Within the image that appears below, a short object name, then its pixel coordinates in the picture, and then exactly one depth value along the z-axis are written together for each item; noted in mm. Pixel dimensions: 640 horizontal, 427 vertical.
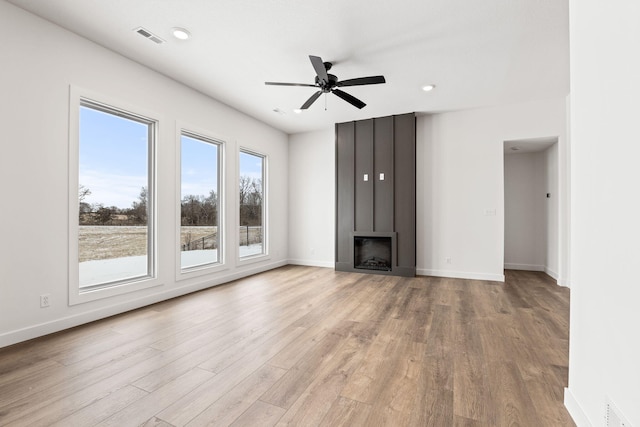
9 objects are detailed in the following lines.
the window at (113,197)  3214
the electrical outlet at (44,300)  2736
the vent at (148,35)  2945
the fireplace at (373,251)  5613
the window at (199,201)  4355
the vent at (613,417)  1133
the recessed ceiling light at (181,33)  2939
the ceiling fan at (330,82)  3088
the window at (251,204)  5562
